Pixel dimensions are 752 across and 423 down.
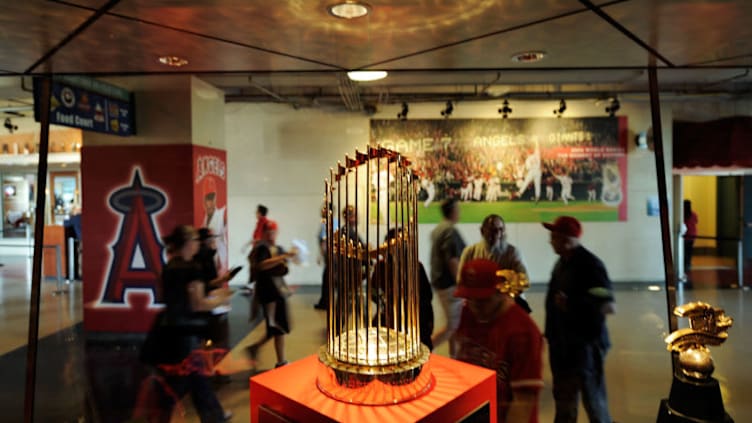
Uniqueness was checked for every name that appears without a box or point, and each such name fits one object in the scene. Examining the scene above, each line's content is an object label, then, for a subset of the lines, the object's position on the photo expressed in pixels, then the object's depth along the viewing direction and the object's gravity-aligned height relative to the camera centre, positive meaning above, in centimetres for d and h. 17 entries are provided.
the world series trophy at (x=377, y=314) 154 -37
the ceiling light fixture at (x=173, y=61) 219 +78
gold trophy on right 182 -61
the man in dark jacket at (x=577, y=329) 252 -65
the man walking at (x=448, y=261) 368 -38
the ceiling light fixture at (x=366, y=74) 265 +87
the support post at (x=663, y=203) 224 +5
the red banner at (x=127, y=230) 521 -14
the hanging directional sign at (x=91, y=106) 418 +113
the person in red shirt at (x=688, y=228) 804 -27
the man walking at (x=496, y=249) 340 -27
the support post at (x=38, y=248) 236 -16
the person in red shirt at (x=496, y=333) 246 -66
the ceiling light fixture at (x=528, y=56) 212 +76
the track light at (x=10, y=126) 503 +105
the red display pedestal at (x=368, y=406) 146 -64
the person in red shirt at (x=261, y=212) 593 +7
